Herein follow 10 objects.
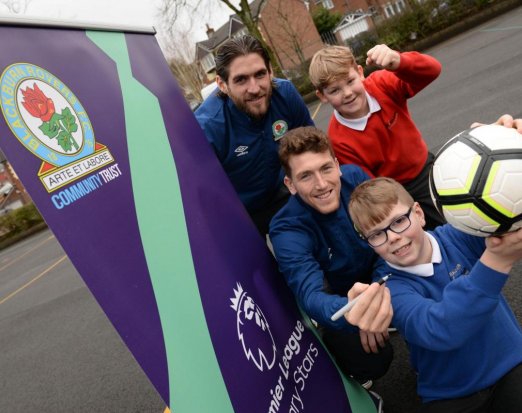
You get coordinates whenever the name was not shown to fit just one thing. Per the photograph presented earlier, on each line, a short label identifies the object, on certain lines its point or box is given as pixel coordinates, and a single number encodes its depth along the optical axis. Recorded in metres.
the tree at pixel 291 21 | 36.41
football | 1.32
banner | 1.16
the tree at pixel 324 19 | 39.69
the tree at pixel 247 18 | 18.42
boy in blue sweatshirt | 1.64
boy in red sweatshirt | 2.40
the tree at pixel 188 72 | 34.34
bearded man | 2.48
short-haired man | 1.95
